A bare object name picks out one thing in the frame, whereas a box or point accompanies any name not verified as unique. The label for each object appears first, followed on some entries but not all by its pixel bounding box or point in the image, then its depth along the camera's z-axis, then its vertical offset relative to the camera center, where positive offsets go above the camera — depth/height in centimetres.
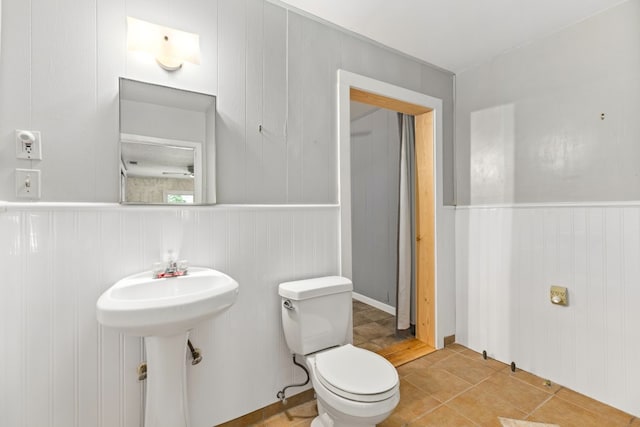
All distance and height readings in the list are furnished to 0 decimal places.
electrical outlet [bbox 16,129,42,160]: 119 +28
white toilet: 124 -73
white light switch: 118 +12
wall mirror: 137 +33
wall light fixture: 137 +80
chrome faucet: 137 -26
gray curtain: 270 -6
